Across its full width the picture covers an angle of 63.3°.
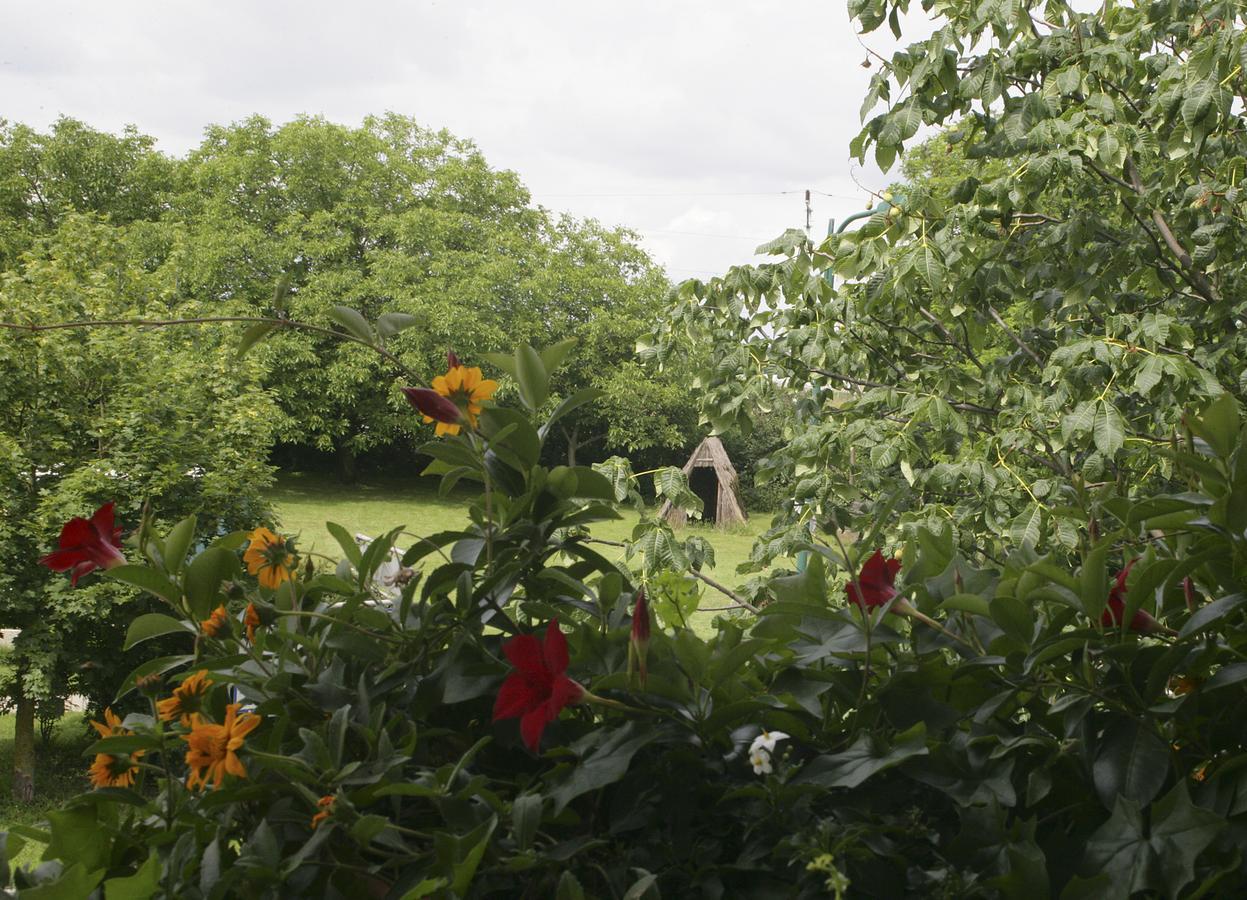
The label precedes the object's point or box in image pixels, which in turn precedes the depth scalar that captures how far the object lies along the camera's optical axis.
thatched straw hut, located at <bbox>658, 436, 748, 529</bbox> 20.52
